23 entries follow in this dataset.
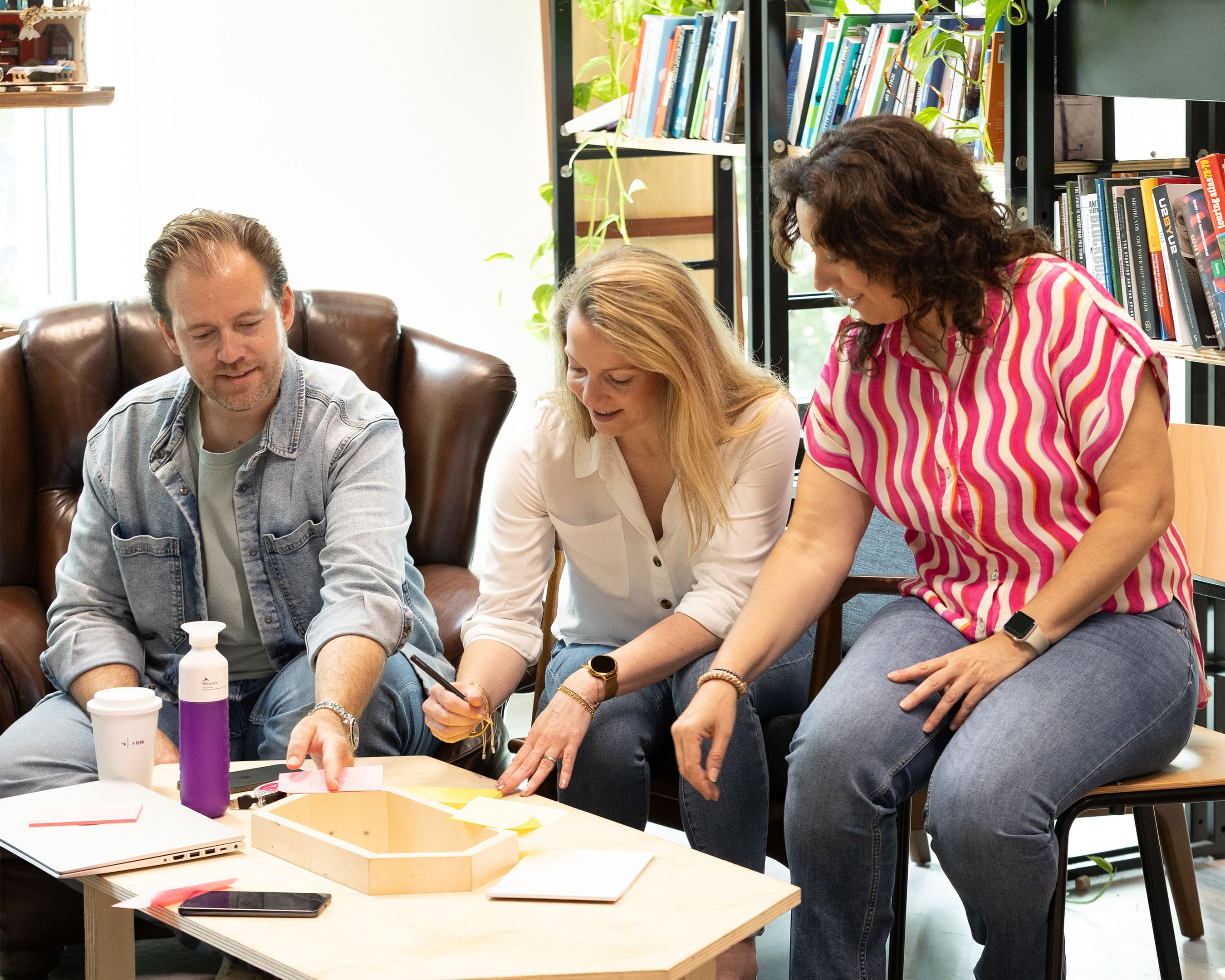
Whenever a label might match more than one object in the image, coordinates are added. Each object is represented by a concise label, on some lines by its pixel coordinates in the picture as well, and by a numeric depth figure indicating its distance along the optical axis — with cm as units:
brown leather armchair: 474
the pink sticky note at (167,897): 350
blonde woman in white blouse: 411
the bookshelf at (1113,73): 426
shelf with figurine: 432
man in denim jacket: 427
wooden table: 336
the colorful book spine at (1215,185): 429
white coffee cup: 378
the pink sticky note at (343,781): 375
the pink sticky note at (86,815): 369
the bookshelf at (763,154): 512
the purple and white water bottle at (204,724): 370
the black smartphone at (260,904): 347
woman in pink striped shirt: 379
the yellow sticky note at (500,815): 368
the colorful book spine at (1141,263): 448
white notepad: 351
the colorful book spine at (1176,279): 439
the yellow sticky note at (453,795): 375
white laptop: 358
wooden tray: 353
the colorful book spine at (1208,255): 432
